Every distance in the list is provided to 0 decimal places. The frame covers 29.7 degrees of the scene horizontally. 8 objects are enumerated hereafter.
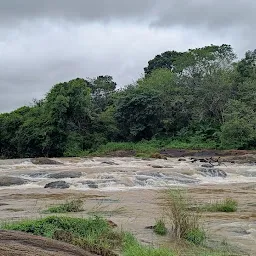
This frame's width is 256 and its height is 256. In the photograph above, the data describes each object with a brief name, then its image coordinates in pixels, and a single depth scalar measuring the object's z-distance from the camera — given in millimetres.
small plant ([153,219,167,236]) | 10233
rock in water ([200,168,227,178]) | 27373
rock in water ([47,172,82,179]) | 25138
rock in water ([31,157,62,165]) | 36000
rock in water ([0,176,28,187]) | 23050
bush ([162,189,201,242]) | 9453
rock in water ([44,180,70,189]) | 21312
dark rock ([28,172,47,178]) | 26344
